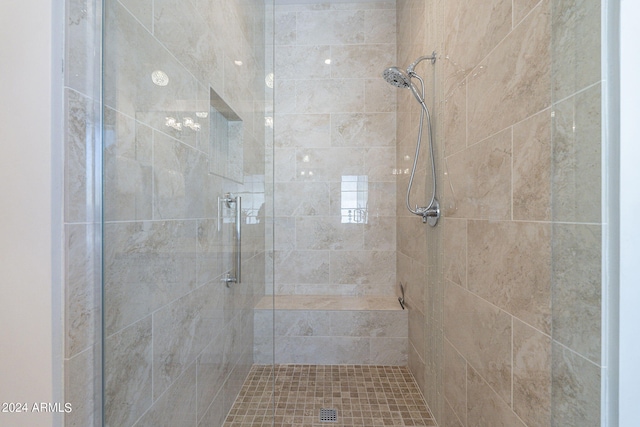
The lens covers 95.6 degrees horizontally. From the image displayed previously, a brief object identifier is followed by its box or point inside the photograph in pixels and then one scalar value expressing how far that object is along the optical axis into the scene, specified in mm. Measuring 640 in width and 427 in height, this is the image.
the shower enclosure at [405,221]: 649
